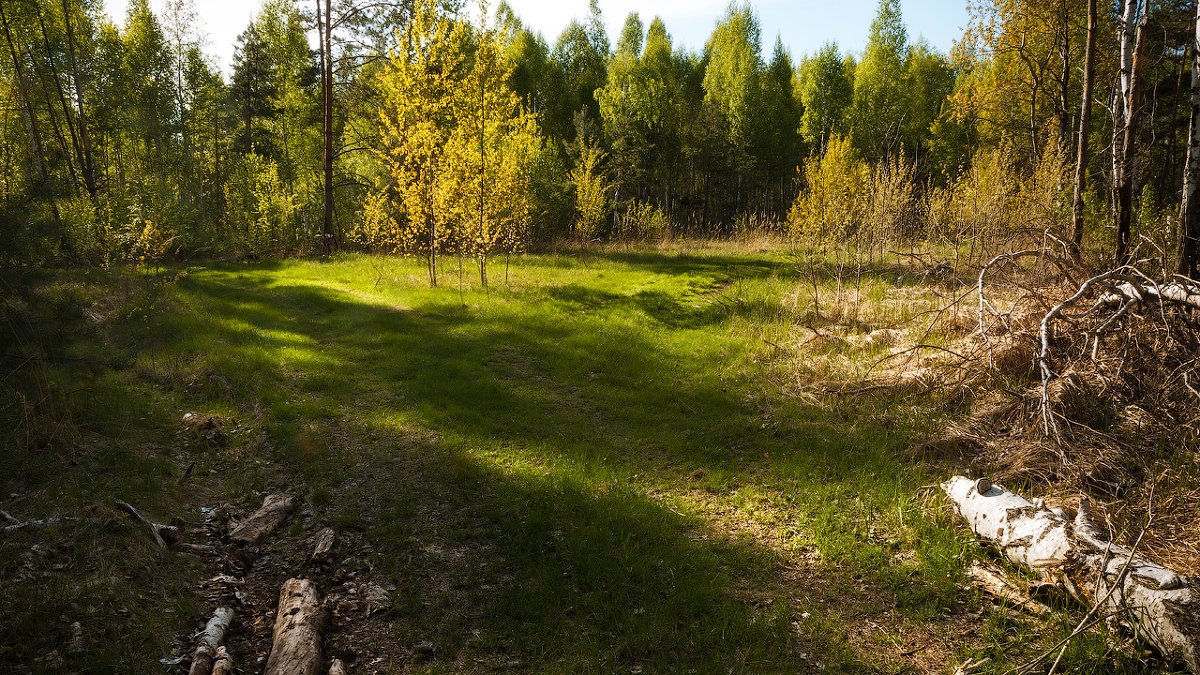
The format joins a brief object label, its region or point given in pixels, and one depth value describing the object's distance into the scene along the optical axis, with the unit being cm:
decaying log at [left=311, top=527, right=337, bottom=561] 395
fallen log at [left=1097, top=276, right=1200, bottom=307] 444
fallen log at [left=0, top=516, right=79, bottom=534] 335
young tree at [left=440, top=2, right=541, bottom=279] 1252
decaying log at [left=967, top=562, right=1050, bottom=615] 321
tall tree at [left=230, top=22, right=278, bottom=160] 2727
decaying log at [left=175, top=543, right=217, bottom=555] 387
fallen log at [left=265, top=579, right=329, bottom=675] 289
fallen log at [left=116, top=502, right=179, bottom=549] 373
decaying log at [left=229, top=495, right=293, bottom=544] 423
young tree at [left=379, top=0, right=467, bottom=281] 1252
